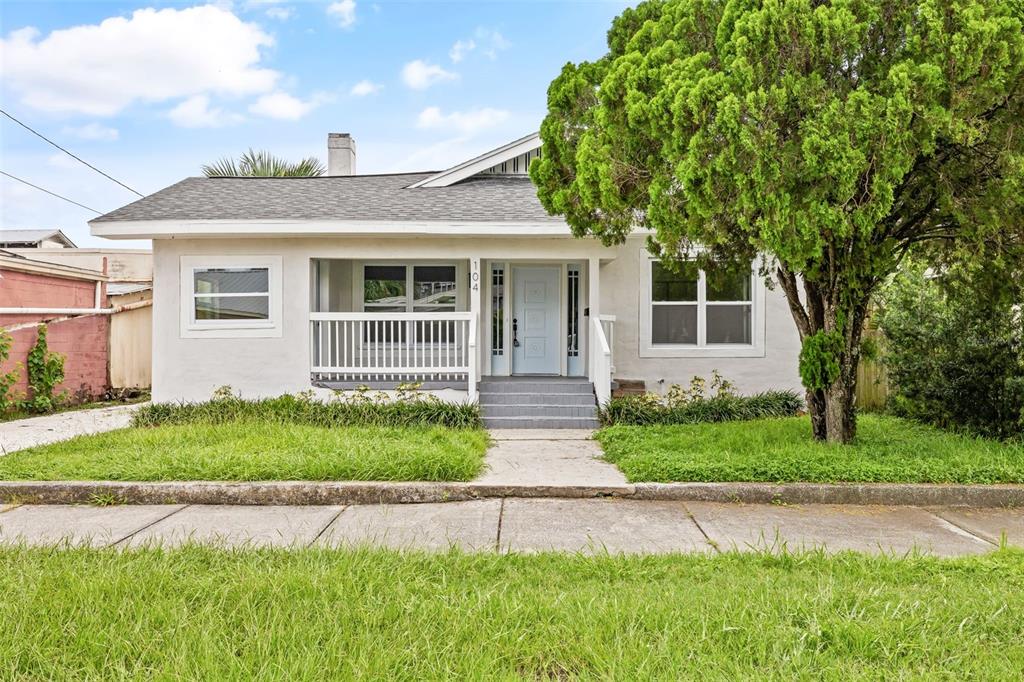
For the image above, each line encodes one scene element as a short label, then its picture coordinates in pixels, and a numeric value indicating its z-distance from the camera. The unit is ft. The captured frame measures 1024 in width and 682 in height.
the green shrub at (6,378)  30.40
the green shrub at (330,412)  27.07
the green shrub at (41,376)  33.27
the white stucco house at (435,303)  29.81
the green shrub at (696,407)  28.17
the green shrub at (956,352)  22.52
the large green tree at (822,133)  15.80
